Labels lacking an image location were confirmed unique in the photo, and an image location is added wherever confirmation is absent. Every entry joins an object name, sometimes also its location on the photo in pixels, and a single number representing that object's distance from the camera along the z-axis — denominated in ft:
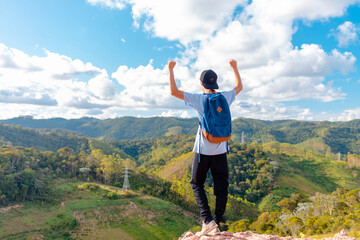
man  11.48
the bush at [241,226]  80.00
